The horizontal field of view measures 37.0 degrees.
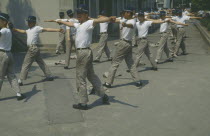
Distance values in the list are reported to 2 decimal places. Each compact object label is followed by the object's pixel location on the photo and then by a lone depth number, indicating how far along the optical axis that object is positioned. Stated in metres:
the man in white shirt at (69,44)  10.76
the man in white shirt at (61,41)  14.49
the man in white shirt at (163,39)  11.35
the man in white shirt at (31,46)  8.37
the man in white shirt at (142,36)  9.52
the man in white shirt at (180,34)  13.16
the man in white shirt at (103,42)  11.93
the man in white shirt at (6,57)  6.86
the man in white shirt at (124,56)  7.98
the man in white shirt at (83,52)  6.20
